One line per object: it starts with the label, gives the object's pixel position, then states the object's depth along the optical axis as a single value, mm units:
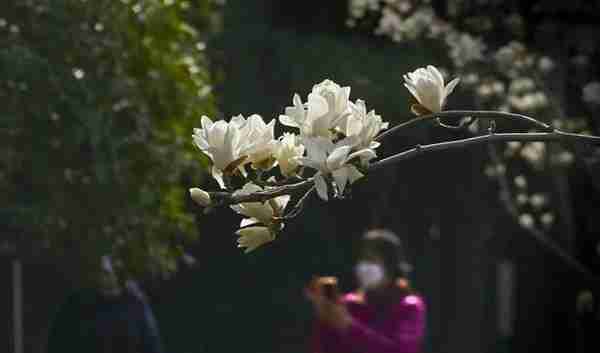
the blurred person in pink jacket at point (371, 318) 14992
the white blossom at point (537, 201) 22087
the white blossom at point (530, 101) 20078
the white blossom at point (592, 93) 17609
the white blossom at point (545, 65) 19997
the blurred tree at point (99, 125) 14047
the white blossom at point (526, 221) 20094
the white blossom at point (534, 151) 21062
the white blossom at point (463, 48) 19359
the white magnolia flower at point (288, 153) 5988
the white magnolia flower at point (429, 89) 6203
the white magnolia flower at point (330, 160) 5711
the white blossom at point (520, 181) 21875
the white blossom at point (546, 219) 20984
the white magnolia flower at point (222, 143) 5937
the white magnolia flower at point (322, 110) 5828
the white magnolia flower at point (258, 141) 5992
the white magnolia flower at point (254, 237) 6090
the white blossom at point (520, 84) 19969
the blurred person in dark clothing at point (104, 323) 14508
